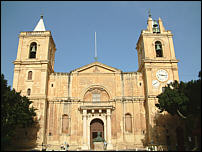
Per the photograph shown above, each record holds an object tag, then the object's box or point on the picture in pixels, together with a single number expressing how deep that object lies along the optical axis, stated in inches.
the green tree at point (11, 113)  831.8
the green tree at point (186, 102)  797.2
